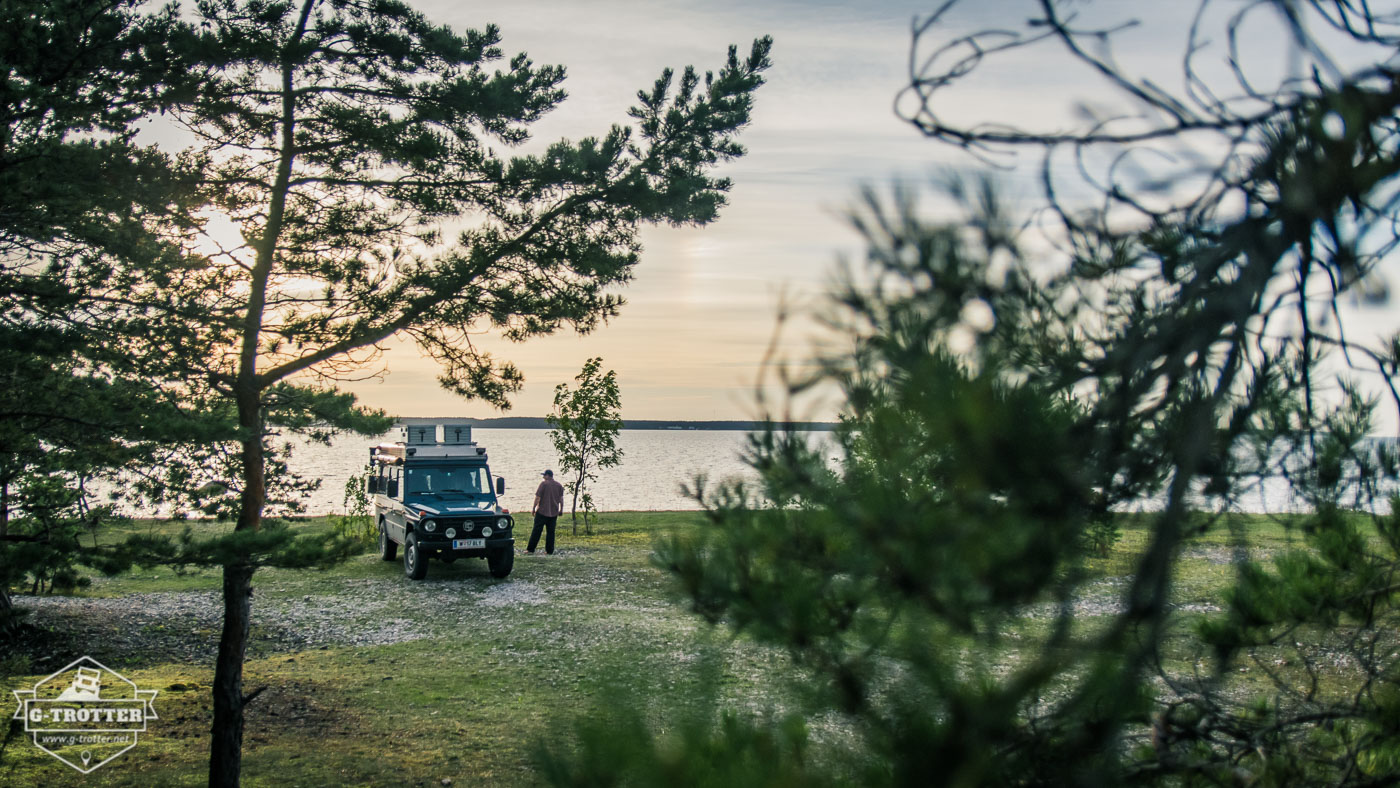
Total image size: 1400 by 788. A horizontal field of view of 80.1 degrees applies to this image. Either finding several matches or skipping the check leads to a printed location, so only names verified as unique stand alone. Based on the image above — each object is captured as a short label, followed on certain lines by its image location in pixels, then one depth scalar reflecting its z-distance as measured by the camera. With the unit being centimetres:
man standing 1717
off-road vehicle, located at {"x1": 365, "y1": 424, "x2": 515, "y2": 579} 1402
